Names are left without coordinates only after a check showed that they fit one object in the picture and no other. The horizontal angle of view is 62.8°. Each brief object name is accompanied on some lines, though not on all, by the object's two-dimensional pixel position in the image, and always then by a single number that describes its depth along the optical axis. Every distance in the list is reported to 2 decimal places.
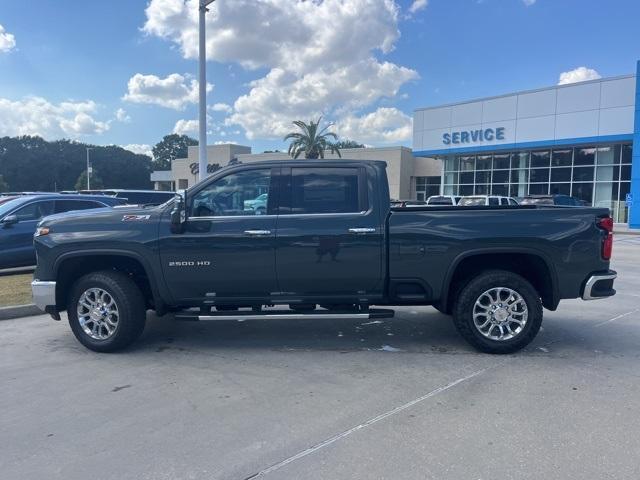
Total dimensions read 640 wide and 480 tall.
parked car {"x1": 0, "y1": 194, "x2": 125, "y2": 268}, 10.45
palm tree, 46.38
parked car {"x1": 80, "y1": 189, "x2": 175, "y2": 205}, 18.54
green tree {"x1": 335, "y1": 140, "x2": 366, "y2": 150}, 86.06
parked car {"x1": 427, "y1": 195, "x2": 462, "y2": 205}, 23.76
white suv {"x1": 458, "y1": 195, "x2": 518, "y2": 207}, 22.37
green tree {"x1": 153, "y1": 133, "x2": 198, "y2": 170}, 118.21
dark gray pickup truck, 5.47
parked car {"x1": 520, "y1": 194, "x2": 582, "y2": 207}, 24.05
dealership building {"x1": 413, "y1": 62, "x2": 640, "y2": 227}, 29.53
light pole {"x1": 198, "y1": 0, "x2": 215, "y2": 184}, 13.41
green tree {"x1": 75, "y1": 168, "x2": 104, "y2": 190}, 74.29
